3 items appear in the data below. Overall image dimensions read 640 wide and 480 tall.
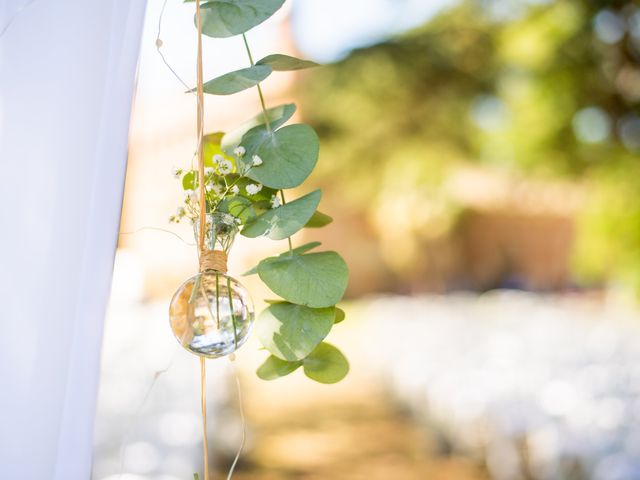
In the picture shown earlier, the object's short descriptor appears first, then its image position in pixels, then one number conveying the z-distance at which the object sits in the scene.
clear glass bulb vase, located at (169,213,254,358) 0.72
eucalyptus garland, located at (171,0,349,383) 0.73
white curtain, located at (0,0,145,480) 0.78
